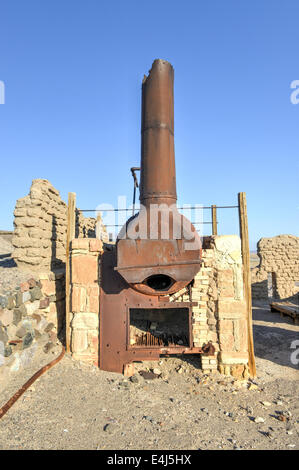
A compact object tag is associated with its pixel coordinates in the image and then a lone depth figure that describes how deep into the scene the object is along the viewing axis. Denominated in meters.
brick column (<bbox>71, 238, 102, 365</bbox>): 4.65
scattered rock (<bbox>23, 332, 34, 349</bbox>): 3.98
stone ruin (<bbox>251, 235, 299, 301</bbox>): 12.02
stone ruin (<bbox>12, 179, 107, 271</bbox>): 4.96
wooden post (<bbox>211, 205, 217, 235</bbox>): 5.66
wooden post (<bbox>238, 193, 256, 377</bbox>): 4.66
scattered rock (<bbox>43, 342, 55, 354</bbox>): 4.43
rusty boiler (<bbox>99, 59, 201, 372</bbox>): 4.05
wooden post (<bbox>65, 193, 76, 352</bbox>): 4.76
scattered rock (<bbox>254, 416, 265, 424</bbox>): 3.39
